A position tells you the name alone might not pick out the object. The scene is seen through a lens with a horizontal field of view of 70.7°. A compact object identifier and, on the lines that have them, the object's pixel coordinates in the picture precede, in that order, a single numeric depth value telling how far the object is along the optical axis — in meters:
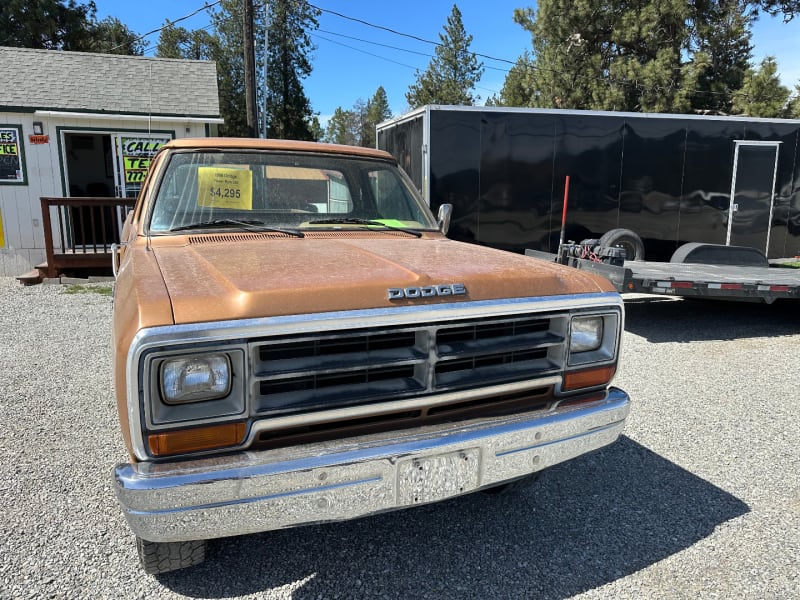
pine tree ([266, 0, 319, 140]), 35.81
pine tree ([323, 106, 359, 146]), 67.44
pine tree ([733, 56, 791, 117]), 21.39
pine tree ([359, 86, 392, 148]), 65.12
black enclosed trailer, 8.74
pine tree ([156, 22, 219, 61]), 41.34
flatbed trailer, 6.46
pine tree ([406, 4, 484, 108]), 40.12
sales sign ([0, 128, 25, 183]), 10.74
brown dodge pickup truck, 1.79
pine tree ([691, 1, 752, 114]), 21.86
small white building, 10.80
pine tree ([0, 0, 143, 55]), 26.88
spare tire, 9.04
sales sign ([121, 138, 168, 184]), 11.39
